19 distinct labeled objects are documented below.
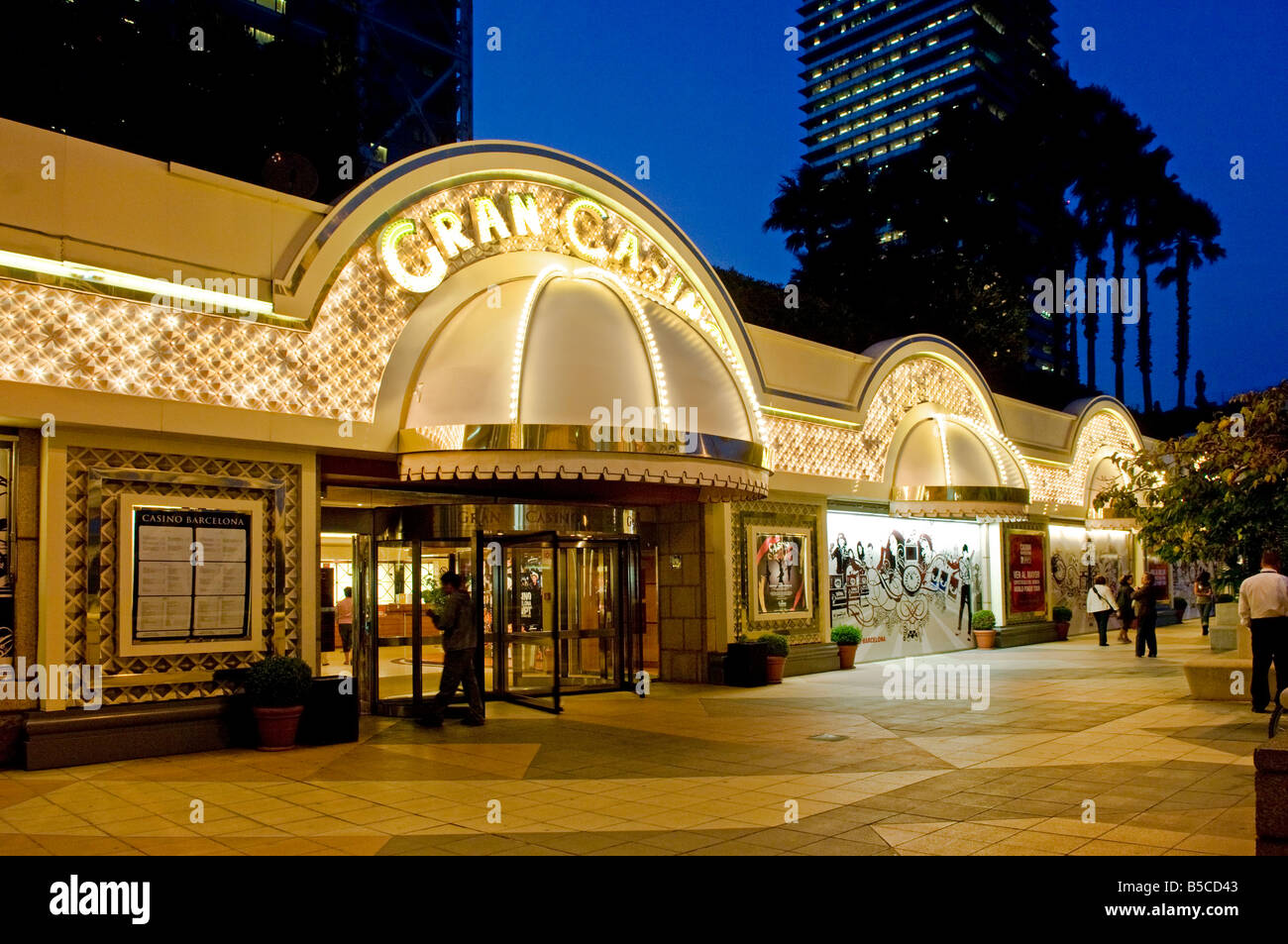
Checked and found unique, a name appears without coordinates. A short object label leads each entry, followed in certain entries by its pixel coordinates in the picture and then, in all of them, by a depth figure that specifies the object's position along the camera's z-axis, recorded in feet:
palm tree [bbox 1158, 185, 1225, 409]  194.39
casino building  34.17
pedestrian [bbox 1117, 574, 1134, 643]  83.28
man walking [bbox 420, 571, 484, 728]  42.55
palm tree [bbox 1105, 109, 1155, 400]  182.60
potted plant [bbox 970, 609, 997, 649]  80.38
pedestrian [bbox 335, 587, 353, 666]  54.19
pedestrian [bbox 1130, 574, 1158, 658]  68.85
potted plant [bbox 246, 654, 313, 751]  36.35
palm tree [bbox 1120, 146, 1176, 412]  187.01
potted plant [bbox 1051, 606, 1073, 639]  89.20
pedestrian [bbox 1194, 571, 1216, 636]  92.73
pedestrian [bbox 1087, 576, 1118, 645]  79.87
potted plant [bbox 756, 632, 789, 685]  56.85
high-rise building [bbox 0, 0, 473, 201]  91.91
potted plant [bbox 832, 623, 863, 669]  64.80
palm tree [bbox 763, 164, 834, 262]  158.92
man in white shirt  38.58
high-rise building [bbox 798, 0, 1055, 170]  411.75
